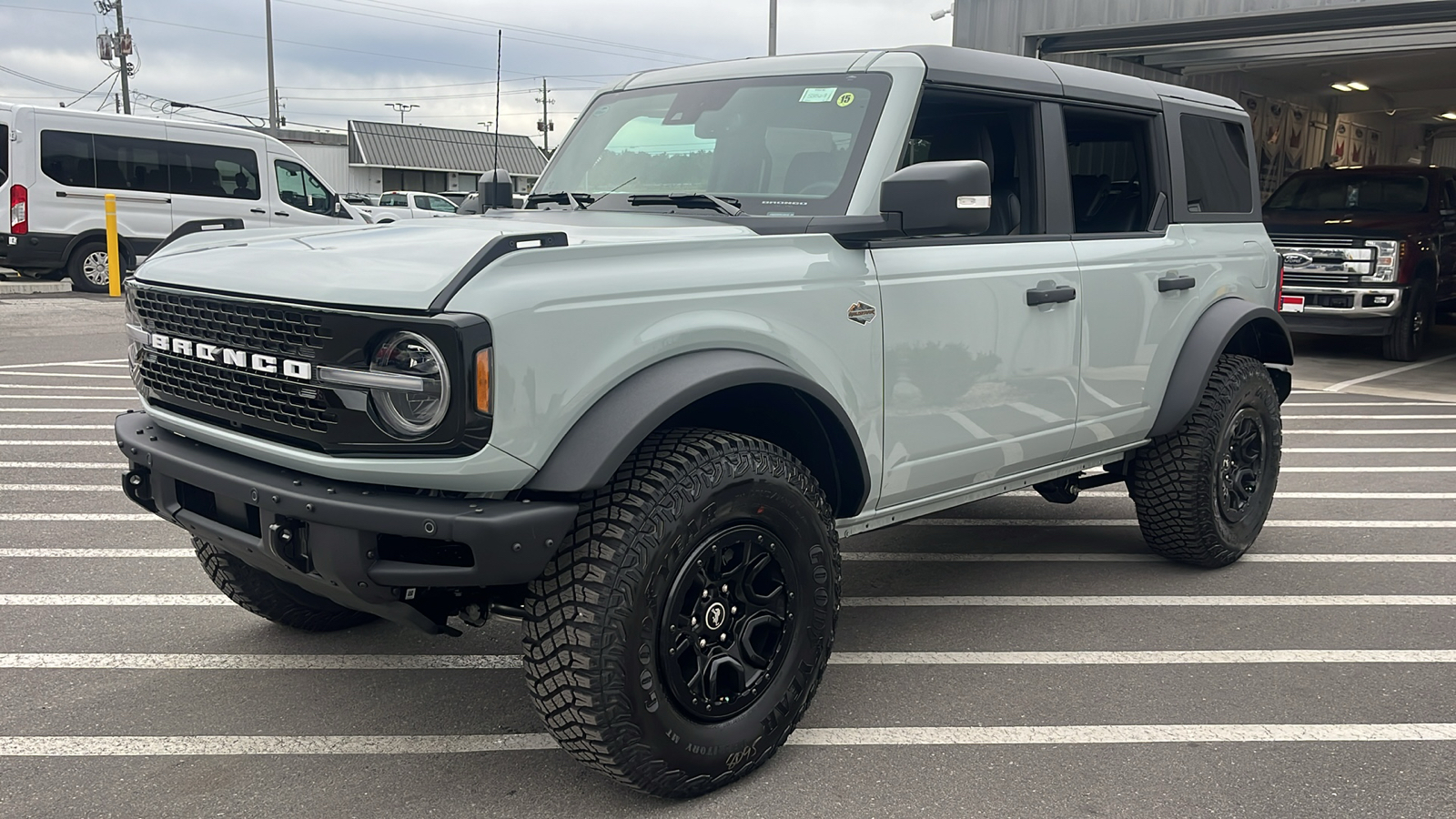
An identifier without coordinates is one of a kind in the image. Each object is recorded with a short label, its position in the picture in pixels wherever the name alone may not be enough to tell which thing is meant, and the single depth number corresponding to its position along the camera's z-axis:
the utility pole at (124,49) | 46.50
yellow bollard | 16.06
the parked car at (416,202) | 33.94
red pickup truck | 12.51
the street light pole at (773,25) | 21.09
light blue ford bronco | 2.63
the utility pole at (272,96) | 35.97
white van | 15.95
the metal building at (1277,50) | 13.31
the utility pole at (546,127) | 69.25
